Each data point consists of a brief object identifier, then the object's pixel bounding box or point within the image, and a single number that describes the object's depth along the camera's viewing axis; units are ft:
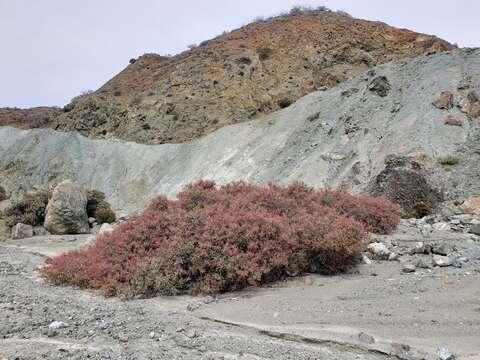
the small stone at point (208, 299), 24.76
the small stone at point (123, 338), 18.66
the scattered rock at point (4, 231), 62.74
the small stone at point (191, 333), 19.20
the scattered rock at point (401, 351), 17.31
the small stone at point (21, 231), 62.28
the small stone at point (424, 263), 28.81
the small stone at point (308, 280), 27.27
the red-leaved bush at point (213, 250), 26.63
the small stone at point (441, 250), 31.17
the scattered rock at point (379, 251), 31.73
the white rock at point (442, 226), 40.32
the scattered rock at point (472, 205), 46.37
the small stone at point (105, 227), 47.39
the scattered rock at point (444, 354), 17.01
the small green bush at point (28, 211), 66.91
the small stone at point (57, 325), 20.06
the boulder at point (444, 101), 63.41
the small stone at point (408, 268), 28.19
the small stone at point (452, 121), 59.82
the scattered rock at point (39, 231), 63.72
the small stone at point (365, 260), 30.82
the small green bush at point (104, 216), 68.44
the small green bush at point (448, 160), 53.72
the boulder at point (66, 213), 62.54
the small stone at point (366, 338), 18.56
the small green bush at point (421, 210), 48.92
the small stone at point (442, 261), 28.86
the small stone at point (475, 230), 37.88
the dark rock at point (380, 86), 75.65
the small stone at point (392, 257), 31.44
